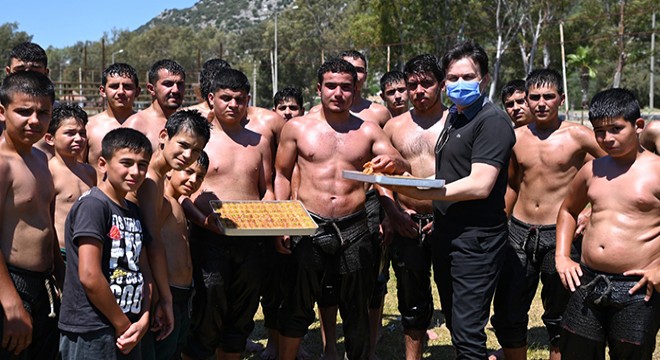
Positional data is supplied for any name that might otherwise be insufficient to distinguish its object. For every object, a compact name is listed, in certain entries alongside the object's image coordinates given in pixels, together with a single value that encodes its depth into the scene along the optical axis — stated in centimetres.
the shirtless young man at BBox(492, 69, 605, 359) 486
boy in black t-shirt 315
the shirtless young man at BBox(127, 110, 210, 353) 362
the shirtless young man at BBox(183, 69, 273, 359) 456
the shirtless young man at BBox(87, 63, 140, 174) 545
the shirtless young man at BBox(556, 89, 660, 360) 372
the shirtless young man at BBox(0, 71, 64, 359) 326
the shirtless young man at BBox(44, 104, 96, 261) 424
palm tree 3975
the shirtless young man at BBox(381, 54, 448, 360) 509
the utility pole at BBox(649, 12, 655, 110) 3759
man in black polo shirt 399
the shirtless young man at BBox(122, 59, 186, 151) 535
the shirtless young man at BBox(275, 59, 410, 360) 479
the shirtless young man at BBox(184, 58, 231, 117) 552
